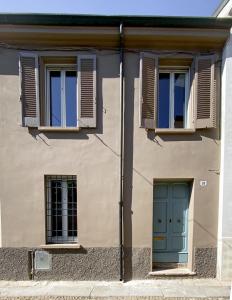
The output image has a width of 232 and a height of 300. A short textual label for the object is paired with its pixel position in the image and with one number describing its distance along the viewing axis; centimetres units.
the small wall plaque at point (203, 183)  541
